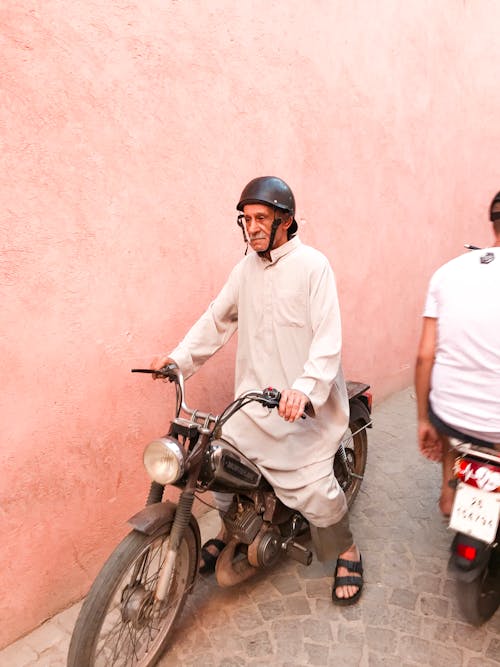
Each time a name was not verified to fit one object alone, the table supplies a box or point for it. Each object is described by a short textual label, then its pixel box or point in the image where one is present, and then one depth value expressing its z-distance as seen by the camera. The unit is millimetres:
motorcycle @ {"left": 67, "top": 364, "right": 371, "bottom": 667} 2023
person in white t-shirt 2105
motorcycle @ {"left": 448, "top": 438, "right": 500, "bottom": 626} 2150
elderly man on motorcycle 2424
